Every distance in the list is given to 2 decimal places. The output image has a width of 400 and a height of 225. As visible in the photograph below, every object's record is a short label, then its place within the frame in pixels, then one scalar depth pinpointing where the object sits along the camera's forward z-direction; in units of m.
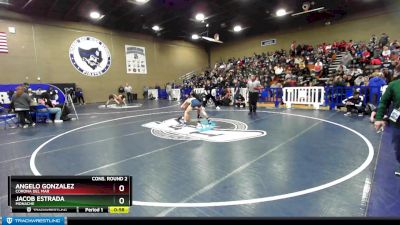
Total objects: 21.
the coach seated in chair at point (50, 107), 9.68
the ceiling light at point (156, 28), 21.22
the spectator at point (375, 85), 9.25
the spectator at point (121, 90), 21.55
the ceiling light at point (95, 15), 17.23
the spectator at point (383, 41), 15.41
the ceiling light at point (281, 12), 17.61
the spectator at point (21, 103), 8.48
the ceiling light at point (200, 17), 18.05
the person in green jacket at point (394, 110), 3.13
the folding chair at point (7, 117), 8.52
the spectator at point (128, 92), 20.79
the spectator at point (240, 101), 13.29
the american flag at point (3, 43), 15.74
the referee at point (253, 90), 10.25
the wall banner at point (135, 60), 22.83
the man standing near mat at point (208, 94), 14.10
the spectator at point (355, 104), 8.95
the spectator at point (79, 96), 19.05
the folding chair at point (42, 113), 9.45
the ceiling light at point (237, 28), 22.02
